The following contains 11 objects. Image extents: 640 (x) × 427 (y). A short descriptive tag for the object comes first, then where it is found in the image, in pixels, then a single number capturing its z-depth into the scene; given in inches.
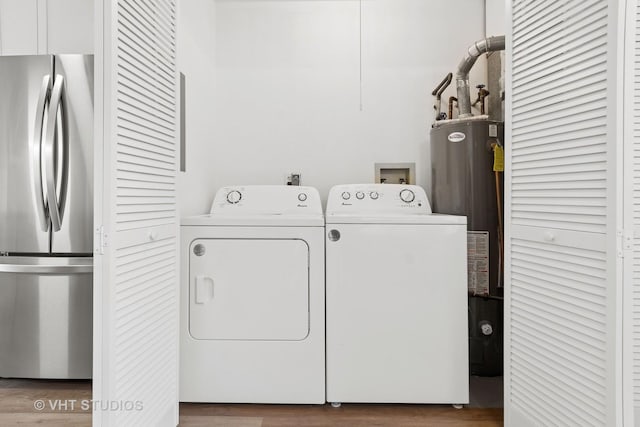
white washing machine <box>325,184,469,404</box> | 71.9
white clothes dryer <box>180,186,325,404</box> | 72.3
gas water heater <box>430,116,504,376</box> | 84.3
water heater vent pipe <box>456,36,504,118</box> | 86.7
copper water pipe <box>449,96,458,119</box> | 97.4
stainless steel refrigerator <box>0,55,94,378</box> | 72.7
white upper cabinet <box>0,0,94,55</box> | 81.5
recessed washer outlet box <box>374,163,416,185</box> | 101.7
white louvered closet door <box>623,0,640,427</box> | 42.3
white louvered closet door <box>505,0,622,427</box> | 44.3
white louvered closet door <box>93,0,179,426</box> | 45.8
